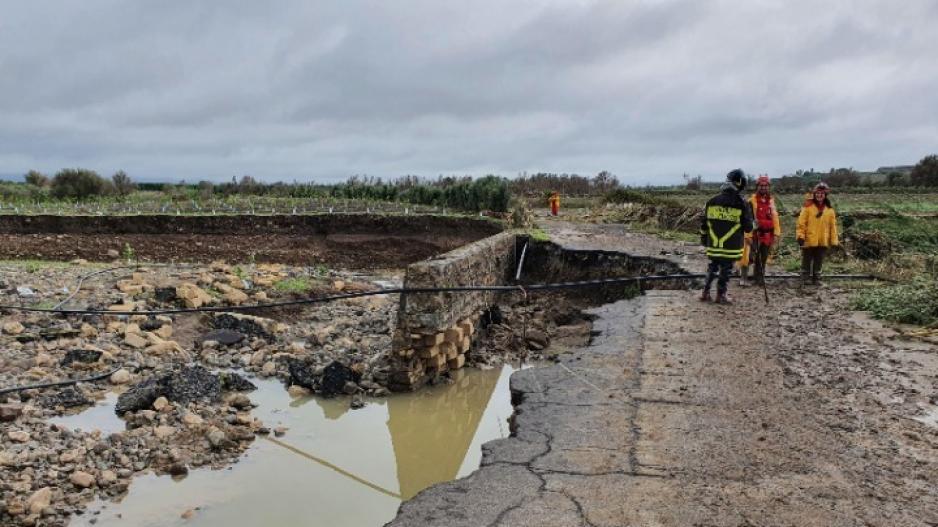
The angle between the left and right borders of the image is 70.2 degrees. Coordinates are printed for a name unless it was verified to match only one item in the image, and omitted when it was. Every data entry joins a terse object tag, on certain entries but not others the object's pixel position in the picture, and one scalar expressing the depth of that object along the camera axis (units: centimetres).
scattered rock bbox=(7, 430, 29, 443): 562
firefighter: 818
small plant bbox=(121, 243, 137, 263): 1593
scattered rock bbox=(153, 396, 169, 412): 650
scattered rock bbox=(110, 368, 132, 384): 738
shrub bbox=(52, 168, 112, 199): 3014
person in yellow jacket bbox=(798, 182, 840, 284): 933
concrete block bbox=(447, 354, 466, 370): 831
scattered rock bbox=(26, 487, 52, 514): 465
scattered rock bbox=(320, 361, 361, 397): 754
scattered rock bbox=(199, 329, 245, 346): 905
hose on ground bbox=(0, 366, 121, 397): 622
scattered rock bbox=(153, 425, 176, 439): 600
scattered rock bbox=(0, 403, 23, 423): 595
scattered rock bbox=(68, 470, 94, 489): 508
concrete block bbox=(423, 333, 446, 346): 750
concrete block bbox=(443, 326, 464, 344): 791
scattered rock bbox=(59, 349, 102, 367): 760
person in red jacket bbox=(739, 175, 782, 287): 943
